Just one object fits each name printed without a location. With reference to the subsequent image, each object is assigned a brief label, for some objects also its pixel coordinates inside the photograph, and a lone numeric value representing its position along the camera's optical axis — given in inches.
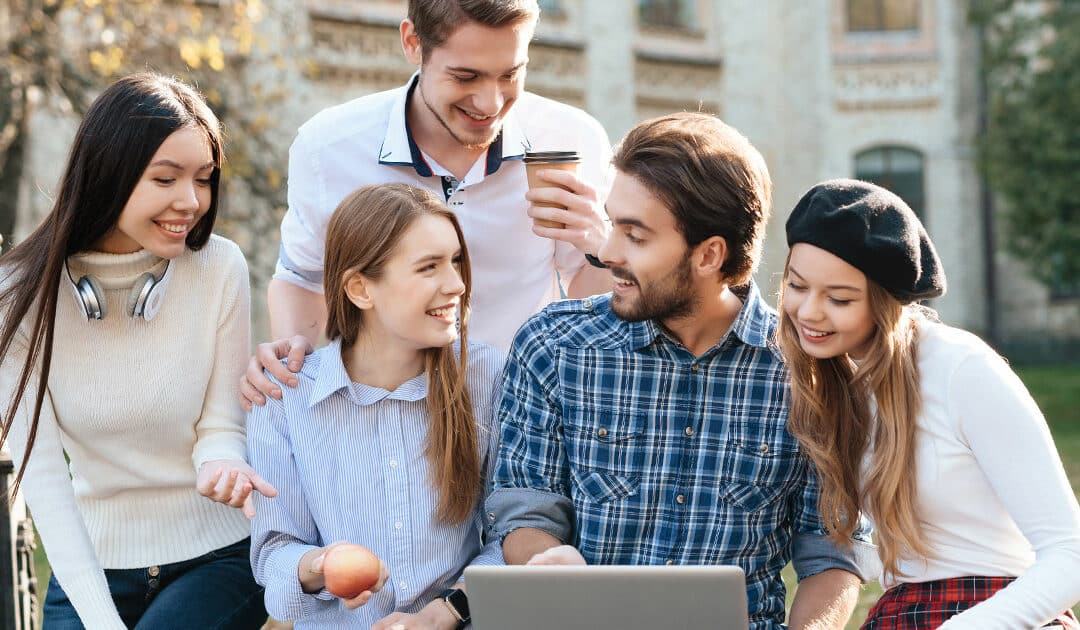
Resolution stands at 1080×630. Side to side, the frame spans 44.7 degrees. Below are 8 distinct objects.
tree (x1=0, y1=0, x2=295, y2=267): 396.2
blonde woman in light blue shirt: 127.6
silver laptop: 94.3
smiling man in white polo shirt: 147.7
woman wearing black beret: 109.5
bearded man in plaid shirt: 124.2
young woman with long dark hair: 127.4
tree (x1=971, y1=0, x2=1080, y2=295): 678.5
